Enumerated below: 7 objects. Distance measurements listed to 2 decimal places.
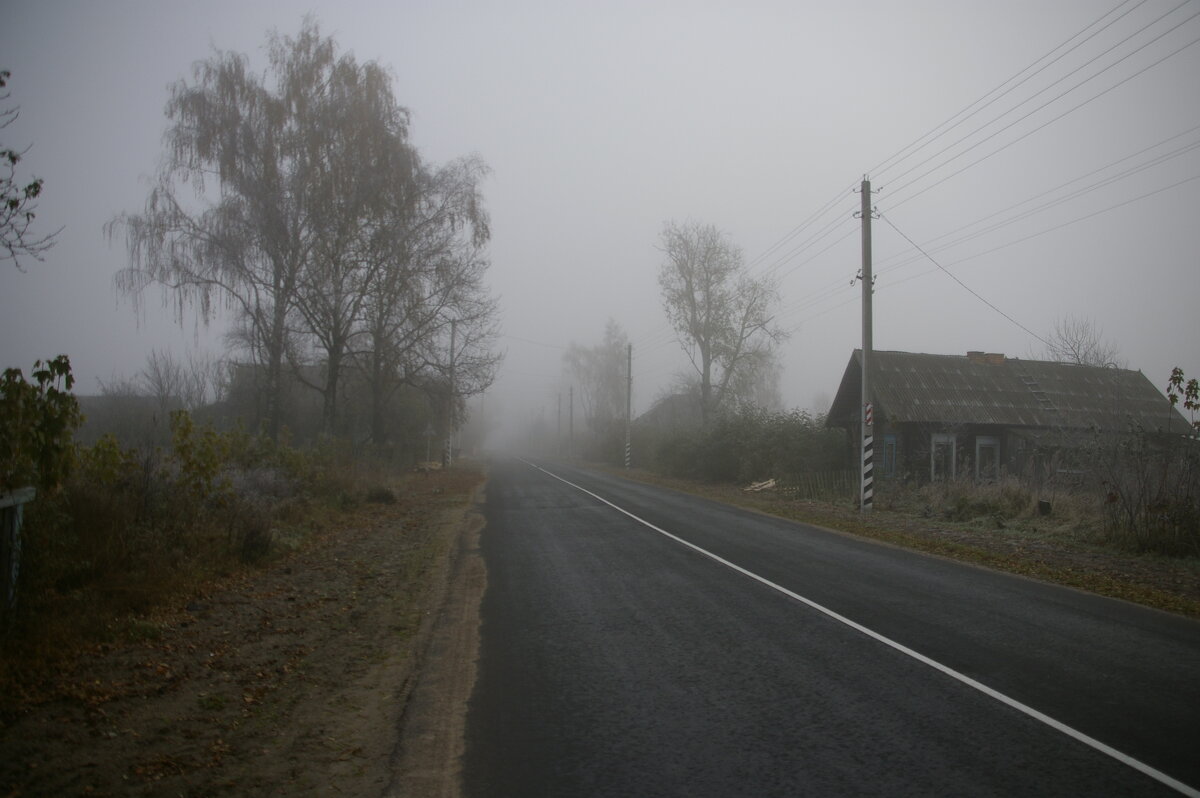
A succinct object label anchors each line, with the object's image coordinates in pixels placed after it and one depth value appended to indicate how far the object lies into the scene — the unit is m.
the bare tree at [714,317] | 44.88
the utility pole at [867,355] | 19.09
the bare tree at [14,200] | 6.23
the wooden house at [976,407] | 27.98
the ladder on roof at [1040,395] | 29.61
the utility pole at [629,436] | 48.03
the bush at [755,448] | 28.19
